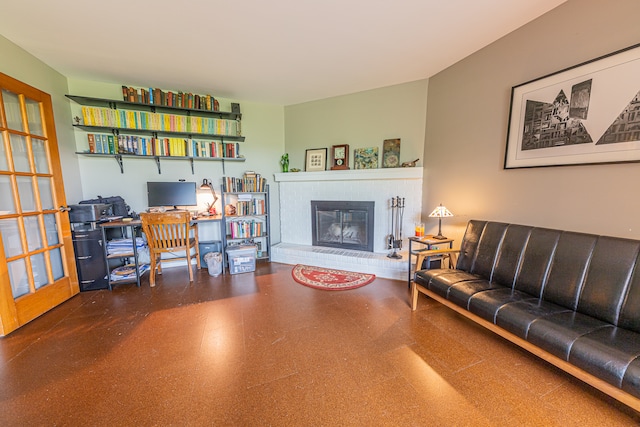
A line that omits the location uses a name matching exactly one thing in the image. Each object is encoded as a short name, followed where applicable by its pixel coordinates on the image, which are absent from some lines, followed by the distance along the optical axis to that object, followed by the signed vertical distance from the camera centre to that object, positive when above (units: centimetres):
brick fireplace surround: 311 -35
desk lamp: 337 -3
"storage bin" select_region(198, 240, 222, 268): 342 -90
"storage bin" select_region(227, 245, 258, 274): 320 -99
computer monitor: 308 -10
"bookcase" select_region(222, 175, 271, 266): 343 -43
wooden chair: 268 -53
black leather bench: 115 -79
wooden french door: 196 -24
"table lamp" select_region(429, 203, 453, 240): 248 -31
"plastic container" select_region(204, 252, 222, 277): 310 -102
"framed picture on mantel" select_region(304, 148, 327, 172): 362 +39
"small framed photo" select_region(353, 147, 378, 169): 332 +38
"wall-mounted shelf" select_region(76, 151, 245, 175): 293 +39
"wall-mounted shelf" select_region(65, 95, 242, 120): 277 +102
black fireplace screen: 337 -58
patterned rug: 279 -118
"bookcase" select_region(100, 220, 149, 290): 270 -75
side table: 247 -60
